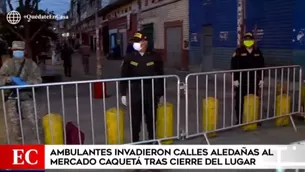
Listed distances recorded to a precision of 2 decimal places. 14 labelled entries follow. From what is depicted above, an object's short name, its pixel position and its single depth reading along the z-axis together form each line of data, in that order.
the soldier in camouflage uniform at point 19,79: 5.27
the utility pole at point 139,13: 16.62
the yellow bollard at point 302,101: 7.02
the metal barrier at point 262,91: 6.29
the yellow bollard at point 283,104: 6.70
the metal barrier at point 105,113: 5.04
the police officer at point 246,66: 6.60
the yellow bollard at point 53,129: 4.84
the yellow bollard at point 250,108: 6.39
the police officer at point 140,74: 5.15
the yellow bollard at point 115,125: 5.15
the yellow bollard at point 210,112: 6.00
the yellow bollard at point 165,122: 5.45
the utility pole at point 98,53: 12.35
